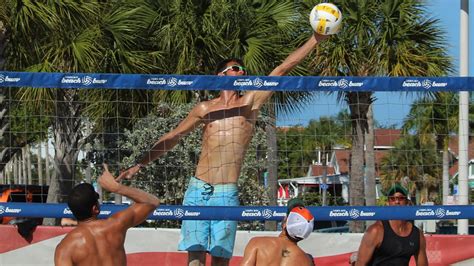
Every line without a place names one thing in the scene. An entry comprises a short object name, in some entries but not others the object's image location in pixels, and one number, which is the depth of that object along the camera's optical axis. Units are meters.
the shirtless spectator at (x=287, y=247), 9.99
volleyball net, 13.52
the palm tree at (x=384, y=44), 27.77
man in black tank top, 13.29
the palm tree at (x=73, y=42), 23.05
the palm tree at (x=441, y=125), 37.40
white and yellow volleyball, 13.12
